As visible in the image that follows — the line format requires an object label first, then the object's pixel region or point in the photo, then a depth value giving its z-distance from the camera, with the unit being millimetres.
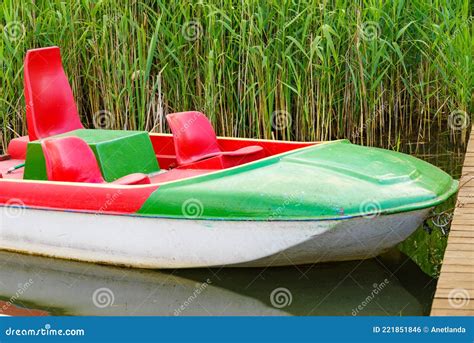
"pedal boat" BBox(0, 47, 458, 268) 9267
